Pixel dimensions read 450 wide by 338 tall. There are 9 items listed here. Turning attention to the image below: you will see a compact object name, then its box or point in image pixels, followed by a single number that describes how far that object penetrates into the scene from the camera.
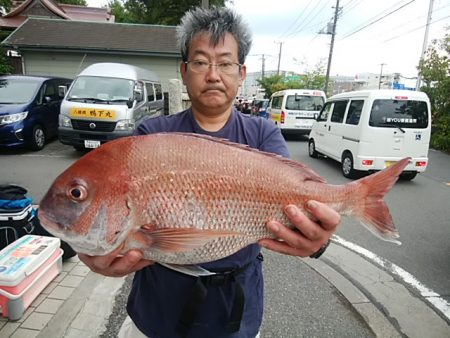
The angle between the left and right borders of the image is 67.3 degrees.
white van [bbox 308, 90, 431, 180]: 8.23
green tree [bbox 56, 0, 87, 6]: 43.15
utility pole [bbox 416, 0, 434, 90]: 18.99
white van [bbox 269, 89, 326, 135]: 15.62
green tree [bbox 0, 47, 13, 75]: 17.86
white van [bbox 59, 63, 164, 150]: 9.00
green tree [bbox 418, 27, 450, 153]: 14.66
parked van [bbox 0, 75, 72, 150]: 9.30
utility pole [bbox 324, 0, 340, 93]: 27.55
